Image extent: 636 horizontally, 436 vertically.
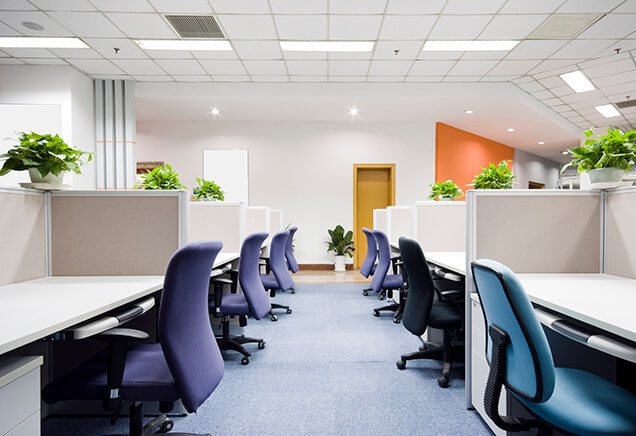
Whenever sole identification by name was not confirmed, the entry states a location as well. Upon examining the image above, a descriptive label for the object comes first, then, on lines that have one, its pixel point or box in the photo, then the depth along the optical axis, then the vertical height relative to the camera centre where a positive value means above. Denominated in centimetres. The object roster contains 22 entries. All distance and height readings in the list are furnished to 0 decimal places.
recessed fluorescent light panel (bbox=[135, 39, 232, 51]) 404 +178
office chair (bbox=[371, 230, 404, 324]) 309 -53
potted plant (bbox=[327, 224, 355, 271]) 628 -53
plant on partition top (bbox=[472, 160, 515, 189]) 286 +26
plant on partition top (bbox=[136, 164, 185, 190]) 291 +25
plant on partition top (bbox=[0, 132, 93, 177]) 156 +23
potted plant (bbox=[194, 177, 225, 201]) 346 +19
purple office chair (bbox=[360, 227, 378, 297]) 378 -43
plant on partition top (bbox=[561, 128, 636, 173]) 155 +26
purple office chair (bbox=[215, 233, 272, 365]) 212 -51
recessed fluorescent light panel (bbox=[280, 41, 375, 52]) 409 +179
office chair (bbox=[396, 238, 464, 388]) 184 -47
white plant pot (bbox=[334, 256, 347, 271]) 639 -82
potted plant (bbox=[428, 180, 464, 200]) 335 +20
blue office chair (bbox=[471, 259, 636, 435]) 88 -42
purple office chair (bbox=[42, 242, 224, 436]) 103 -42
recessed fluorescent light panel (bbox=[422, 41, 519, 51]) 406 +178
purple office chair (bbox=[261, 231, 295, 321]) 302 -47
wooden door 664 +33
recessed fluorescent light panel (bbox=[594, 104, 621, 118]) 594 +162
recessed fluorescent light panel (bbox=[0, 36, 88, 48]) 396 +176
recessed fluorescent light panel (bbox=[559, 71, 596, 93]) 486 +171
